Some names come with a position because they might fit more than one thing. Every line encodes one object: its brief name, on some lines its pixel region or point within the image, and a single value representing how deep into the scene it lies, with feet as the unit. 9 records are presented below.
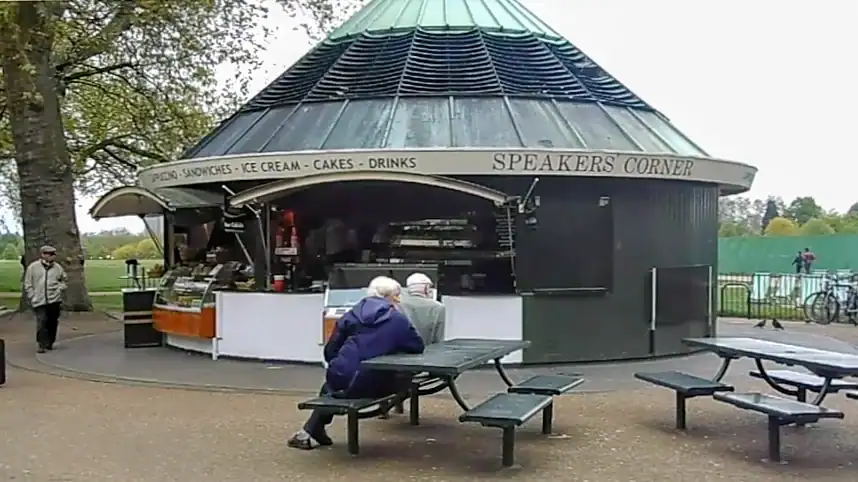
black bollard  40.51
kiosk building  45.73
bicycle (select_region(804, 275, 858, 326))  74.02
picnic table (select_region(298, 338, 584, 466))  25.53
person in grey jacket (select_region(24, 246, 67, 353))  50.08
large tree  64.64
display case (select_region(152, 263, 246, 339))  48.71
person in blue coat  27.20
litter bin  54.03
